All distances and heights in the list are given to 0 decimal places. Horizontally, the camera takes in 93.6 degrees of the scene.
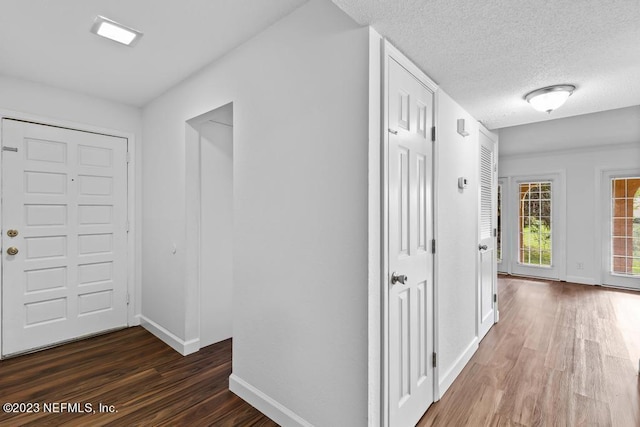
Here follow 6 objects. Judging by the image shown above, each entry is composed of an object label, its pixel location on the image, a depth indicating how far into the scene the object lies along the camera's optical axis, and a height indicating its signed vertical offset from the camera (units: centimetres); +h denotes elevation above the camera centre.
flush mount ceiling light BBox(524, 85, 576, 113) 224 +88
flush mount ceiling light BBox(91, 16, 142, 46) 200 +128
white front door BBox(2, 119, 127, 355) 282 -21
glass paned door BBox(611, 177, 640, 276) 504 -23
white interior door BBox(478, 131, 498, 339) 312 -29
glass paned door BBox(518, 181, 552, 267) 591 -23
